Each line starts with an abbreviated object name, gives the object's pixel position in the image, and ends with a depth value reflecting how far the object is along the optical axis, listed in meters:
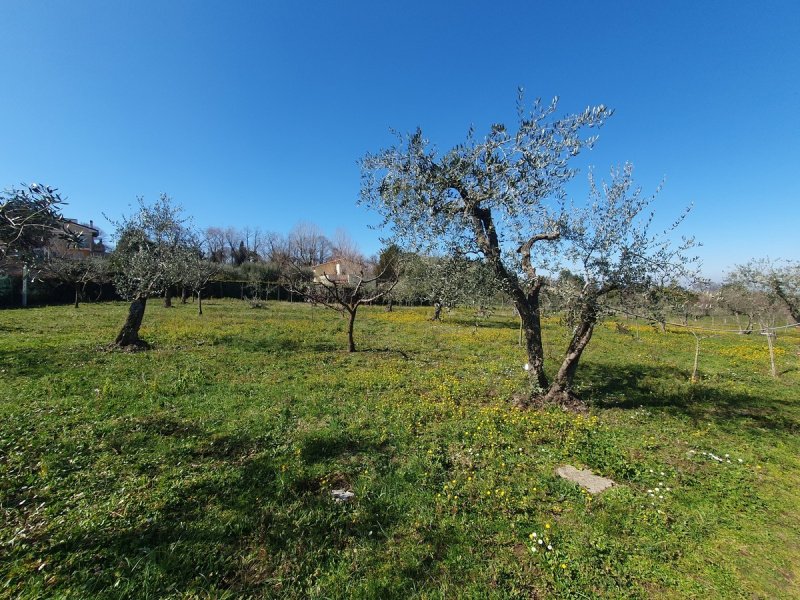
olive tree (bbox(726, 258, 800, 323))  19.53
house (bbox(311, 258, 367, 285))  31.76
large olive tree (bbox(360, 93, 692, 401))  7.38
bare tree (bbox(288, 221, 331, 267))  70.38
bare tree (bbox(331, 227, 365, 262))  49.81
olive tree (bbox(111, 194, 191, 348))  12.98
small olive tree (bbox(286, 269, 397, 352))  14.53
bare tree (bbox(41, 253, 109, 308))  25.03
